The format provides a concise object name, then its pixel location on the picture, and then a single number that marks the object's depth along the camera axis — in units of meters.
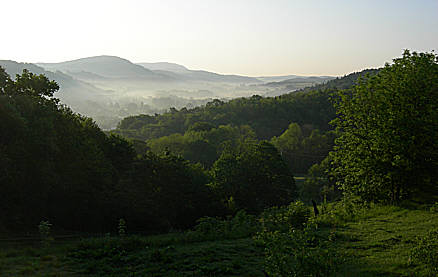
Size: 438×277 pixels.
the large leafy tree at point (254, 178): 32.31
